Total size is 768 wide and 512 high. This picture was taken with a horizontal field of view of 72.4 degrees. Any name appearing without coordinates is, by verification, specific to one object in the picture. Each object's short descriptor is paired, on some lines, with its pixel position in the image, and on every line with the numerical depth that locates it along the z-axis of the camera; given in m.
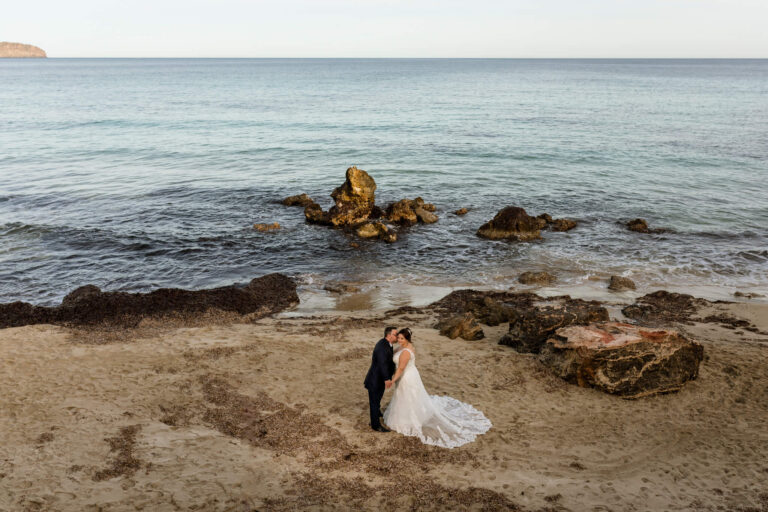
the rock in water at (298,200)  34.22
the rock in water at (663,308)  18.44
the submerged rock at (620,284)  21.52
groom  11.16
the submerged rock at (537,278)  22.33
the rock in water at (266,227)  29.29
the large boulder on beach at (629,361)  13.24
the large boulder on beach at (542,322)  15.62
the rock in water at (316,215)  30.47
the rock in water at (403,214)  30.73
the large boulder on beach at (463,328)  16.67
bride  11.26
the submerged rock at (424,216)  30.91
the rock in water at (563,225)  29.47
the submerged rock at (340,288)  21.64
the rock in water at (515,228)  27.83
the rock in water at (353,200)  30.34
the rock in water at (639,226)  29.19
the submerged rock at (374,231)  28.03
